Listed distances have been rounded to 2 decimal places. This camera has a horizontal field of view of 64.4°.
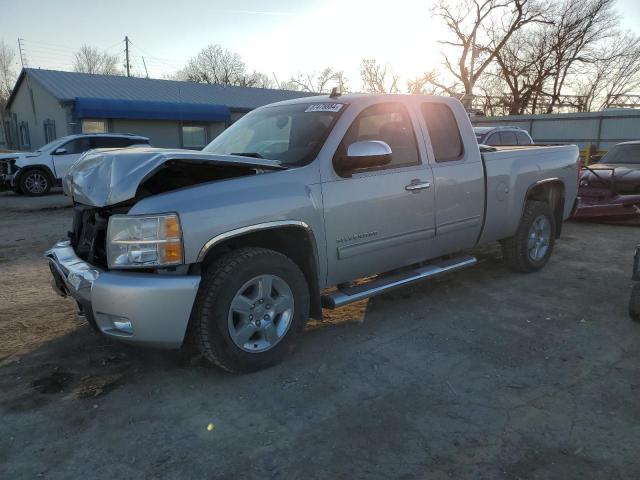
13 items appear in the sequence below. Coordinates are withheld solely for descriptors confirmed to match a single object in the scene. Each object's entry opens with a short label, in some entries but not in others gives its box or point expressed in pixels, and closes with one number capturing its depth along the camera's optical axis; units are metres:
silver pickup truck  3.08
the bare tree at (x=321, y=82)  45.92
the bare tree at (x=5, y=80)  52.28
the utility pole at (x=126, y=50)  52.35
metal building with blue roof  21.97
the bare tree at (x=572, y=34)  38.91
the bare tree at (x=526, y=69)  40.22
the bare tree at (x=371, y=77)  50.09
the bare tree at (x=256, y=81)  61.69
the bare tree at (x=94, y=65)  61.47
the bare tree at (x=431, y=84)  40.41
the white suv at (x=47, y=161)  14.52
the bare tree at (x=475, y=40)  39.81
